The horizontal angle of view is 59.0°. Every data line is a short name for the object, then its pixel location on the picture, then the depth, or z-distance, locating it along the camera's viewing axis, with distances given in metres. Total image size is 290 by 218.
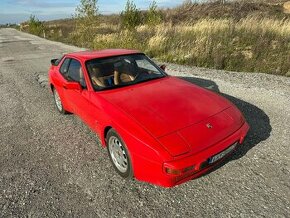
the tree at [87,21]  18.17
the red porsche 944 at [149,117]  2.75
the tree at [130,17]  21.31
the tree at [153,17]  19.44
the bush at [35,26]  41.90
